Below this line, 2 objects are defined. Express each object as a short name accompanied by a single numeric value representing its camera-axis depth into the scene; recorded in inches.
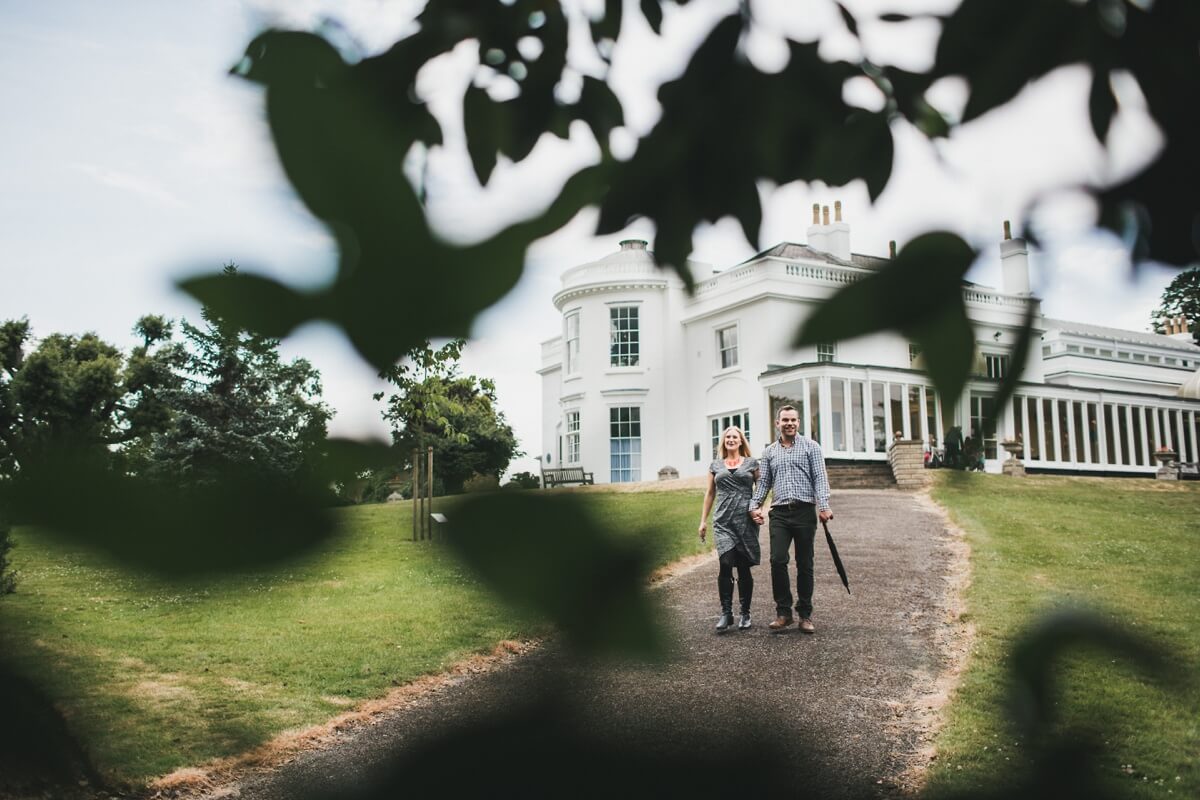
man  260.4
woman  254.2
